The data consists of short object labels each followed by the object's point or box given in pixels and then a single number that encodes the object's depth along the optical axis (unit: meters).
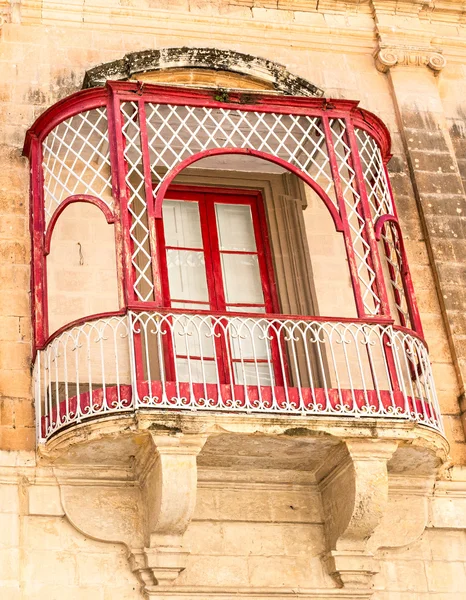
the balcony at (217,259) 13.30
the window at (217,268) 14.76
